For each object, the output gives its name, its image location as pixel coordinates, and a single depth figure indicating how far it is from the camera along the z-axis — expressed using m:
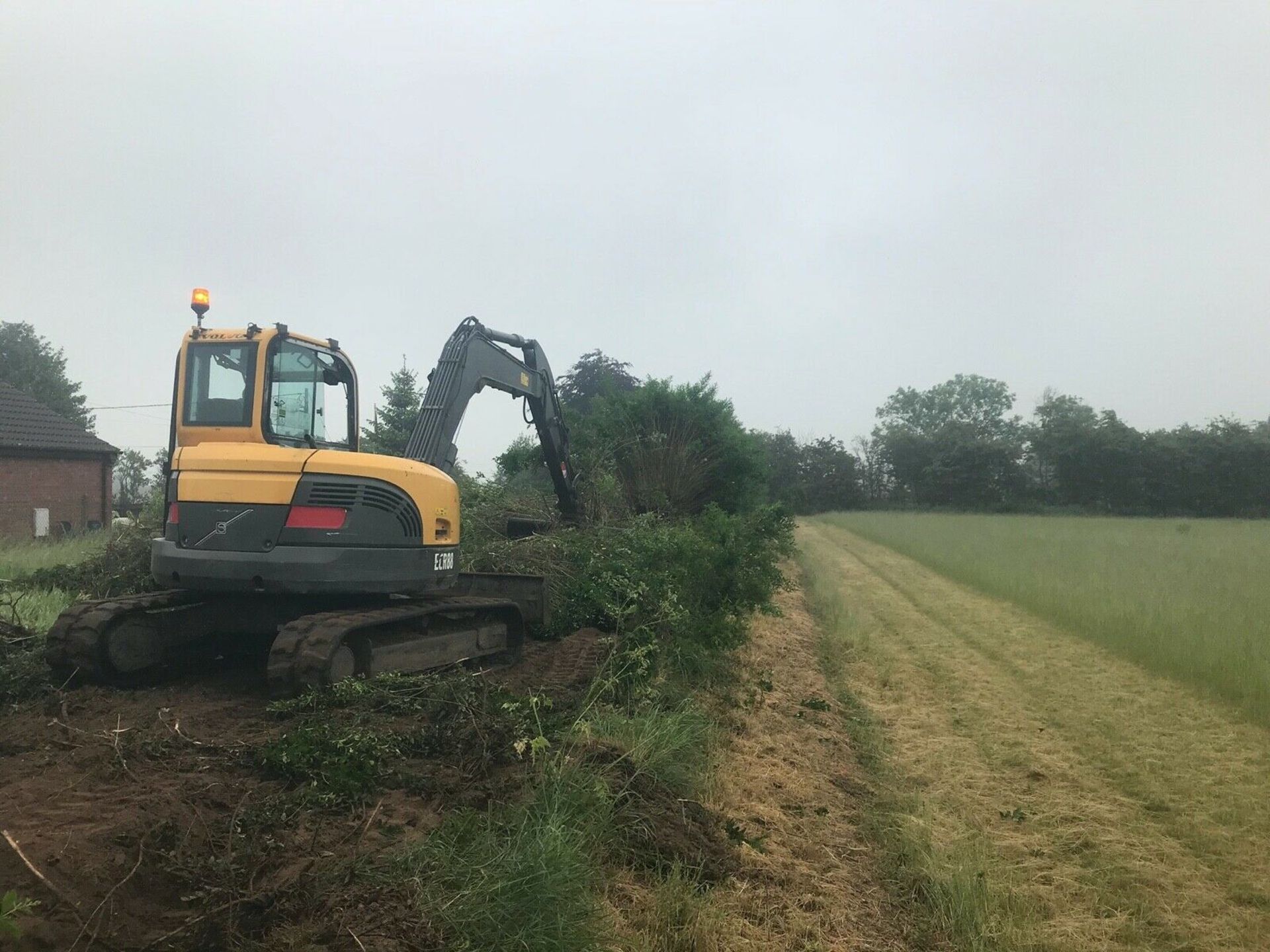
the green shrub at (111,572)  9.70
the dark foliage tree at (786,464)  59.25
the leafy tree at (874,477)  64.00
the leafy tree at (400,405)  23.11
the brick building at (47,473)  22.48
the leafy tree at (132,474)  39.94
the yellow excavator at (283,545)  5.86
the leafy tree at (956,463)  58.28
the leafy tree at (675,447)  17.27
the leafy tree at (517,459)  17.94
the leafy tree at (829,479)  63.47
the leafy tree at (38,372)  44.53
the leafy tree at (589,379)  31.75
